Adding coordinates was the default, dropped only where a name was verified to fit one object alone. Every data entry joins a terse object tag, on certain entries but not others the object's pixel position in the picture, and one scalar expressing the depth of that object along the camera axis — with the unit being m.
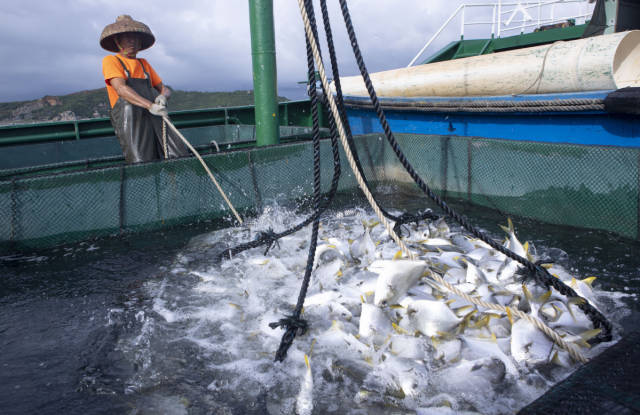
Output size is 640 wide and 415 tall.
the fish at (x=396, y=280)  3.03
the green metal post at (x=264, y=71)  6.29
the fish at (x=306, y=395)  2.32
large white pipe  5.57
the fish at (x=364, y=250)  3.82
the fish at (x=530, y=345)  2.57
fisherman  5.75
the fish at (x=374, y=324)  2.83
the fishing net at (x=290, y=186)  4.67
